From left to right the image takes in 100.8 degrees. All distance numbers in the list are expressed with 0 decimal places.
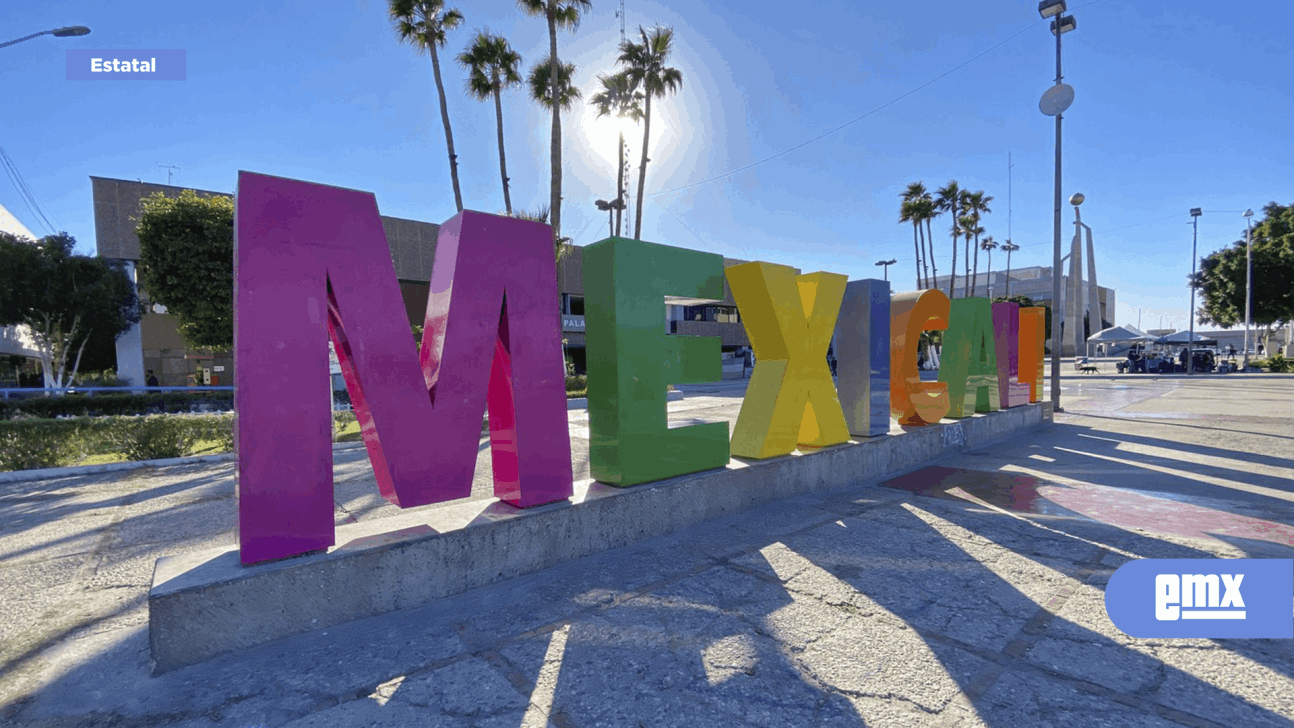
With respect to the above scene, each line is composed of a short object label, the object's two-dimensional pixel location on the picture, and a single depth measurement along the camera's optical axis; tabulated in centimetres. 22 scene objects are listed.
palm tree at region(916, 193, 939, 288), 4566
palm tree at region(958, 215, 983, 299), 4891
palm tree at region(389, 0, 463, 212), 1886
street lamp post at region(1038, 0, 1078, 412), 1291
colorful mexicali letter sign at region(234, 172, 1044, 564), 349
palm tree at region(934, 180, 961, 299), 4653
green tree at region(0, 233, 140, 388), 2002
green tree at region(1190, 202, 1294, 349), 3462
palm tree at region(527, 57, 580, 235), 2198
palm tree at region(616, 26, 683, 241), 2285
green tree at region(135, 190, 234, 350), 1900
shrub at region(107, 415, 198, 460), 969
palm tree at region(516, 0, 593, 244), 1867
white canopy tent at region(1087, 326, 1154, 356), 3806
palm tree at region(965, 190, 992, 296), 4796
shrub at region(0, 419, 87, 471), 874
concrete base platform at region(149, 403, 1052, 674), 312
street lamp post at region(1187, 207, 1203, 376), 3300
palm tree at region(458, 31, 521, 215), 2095
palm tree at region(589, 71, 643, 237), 2369
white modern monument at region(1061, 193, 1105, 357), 6191
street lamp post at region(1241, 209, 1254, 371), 3253
